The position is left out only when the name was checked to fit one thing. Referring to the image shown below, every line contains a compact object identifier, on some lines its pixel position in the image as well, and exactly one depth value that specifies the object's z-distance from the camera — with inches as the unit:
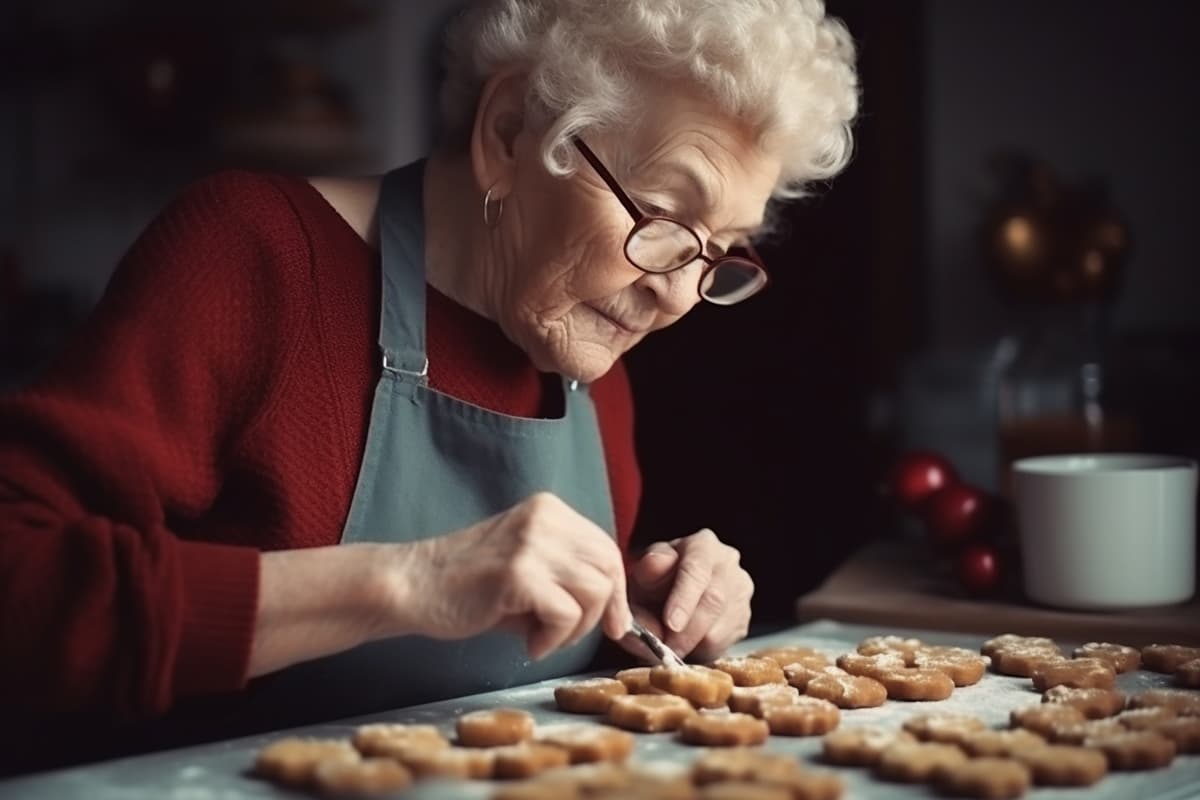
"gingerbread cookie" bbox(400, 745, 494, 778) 44.5
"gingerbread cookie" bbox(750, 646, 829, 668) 60.5
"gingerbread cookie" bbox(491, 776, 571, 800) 40.8
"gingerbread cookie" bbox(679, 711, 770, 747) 48.3
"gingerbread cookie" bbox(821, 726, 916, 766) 46.2
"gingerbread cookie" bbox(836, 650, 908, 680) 57.7
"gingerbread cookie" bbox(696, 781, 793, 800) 40.7
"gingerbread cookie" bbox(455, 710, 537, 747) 47.7
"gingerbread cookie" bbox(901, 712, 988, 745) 48.1
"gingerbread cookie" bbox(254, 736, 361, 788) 43.9
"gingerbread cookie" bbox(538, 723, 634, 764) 46.4
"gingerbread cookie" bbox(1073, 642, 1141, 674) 60.4
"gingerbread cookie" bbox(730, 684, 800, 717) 52.1
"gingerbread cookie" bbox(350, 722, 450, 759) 45.9
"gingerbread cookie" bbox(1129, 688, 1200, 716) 51.9
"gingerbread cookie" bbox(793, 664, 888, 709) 54.1
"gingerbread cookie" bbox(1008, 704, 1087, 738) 49.4
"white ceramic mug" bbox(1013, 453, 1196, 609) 71.2
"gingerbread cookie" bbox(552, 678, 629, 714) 53.4
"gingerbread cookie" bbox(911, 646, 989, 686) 57.8
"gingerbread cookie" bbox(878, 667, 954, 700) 55.3
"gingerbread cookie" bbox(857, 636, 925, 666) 62.7
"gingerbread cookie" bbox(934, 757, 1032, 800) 42.7
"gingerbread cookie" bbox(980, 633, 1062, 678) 59.1
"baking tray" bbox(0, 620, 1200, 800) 43.8
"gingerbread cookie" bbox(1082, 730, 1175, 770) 46.2
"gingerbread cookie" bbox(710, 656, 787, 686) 57.2
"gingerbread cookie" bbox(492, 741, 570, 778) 44.5
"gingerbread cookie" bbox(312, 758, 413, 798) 42.6
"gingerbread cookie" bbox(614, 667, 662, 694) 56.1
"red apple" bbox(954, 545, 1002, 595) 77.9
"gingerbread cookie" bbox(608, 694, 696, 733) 50.5
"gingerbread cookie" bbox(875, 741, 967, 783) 44.3
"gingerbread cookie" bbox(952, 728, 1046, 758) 46.3
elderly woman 48.2
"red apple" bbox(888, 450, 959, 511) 89.3
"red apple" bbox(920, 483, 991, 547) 84.7
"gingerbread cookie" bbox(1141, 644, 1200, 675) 59.7
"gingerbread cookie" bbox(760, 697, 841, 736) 50.1
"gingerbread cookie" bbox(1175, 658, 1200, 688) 57.5
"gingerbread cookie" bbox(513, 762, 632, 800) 41.9
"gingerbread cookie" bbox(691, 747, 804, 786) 43.6
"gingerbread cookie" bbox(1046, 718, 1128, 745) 47.9
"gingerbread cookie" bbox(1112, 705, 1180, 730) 49.6
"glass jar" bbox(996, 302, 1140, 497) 99.7
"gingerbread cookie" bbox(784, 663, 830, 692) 57.0
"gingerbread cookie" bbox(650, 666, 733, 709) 53.9
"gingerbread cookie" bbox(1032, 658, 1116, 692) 55.9
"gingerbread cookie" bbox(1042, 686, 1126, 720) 52.1
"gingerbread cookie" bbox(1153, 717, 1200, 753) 48.4
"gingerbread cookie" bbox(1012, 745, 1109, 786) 44.3
